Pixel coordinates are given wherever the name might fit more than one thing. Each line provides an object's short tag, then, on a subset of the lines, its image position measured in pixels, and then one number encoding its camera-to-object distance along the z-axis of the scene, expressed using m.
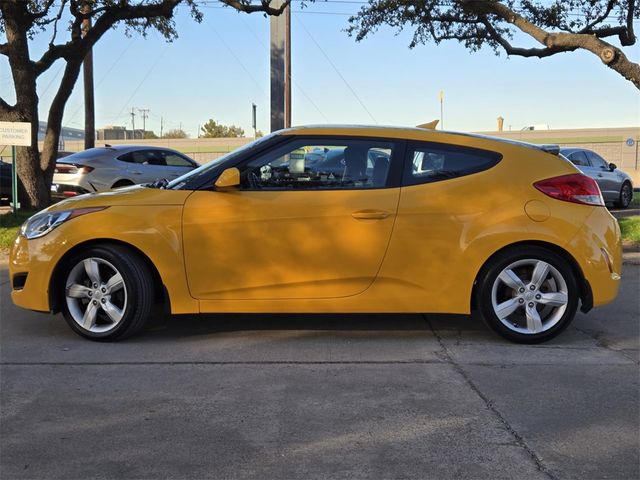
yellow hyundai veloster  4.68
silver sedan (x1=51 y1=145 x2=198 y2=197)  12.48
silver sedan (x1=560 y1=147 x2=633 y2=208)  14.88
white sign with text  10.16
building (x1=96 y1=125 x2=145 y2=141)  66.75
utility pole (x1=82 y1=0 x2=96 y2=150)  21.20
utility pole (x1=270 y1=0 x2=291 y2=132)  17.62
